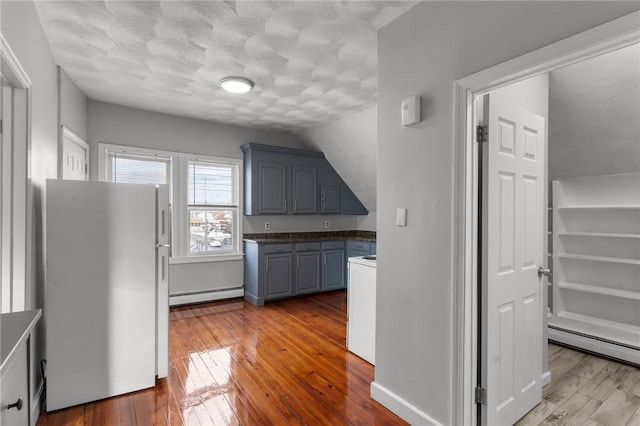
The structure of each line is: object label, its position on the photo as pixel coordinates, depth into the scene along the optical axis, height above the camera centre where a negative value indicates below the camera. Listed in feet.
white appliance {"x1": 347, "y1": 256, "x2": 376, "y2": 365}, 9.32 -2.69
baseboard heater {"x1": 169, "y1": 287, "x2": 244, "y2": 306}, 14.79 -3.77
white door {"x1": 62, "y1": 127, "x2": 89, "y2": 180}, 10.33 +1.92
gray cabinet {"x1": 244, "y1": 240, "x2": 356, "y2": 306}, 15.28 -2.69
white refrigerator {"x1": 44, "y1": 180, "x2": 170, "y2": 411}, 7.34 -1.77
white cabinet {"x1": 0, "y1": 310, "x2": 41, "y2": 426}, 2.83 -1.46
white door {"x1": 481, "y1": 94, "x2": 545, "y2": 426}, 6.07 -0.90
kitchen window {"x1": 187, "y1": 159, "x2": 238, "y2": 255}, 15.30 +0.37
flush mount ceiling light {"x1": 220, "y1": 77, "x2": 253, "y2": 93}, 10.56 +4.17
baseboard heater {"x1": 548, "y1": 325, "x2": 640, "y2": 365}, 9.44 -3.88
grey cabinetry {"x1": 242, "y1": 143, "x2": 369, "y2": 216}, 15.87 +1.52
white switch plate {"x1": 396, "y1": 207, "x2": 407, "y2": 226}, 6.95 -0.06
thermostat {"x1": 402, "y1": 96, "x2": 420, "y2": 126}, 6.58 +2.06
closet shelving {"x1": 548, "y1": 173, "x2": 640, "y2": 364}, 10.12 -1.65
